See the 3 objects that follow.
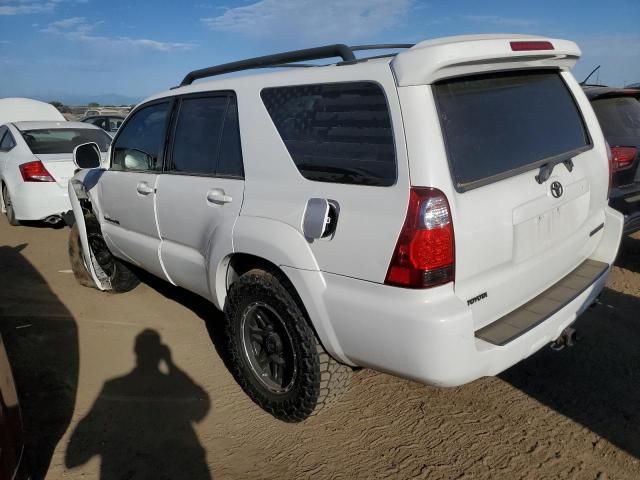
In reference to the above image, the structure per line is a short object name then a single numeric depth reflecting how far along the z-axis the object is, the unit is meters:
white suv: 2.00
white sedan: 6.77
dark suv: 4.43
